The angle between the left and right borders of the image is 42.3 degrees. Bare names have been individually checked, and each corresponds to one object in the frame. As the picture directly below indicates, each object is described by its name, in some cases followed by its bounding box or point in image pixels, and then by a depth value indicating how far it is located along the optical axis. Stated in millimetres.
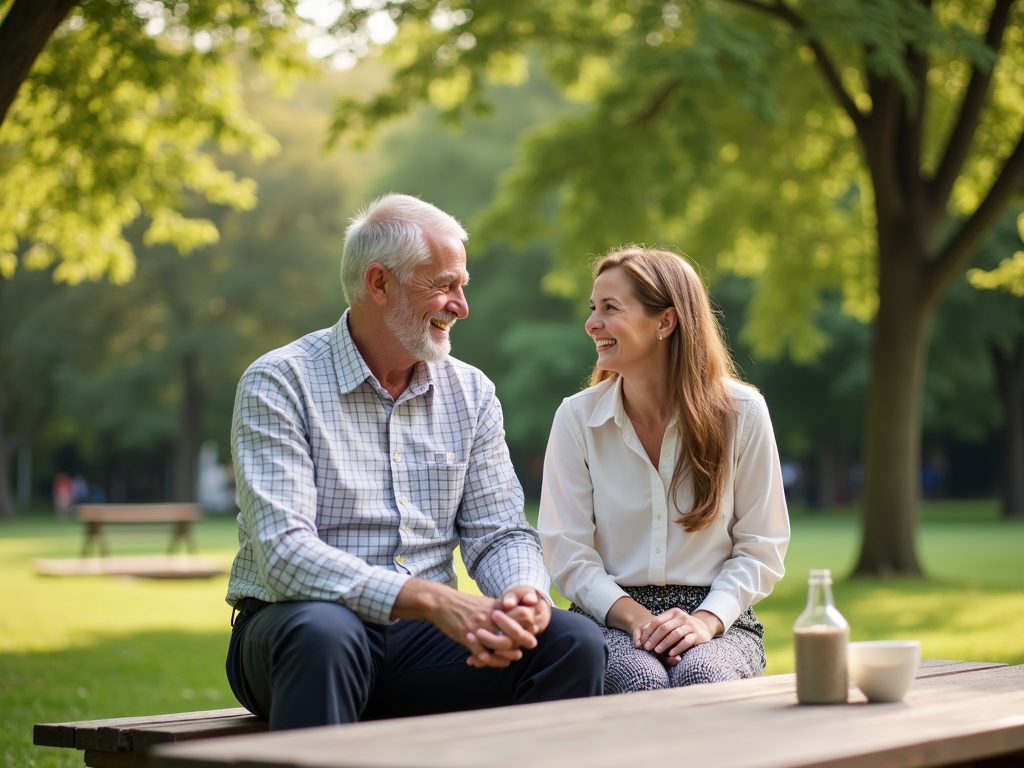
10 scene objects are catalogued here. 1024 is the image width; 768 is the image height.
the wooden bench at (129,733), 3359
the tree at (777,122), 12141
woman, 4391
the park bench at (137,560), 17172
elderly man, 3475
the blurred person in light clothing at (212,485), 51188
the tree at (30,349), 41125
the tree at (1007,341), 29531
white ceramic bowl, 3029
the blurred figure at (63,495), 49812
